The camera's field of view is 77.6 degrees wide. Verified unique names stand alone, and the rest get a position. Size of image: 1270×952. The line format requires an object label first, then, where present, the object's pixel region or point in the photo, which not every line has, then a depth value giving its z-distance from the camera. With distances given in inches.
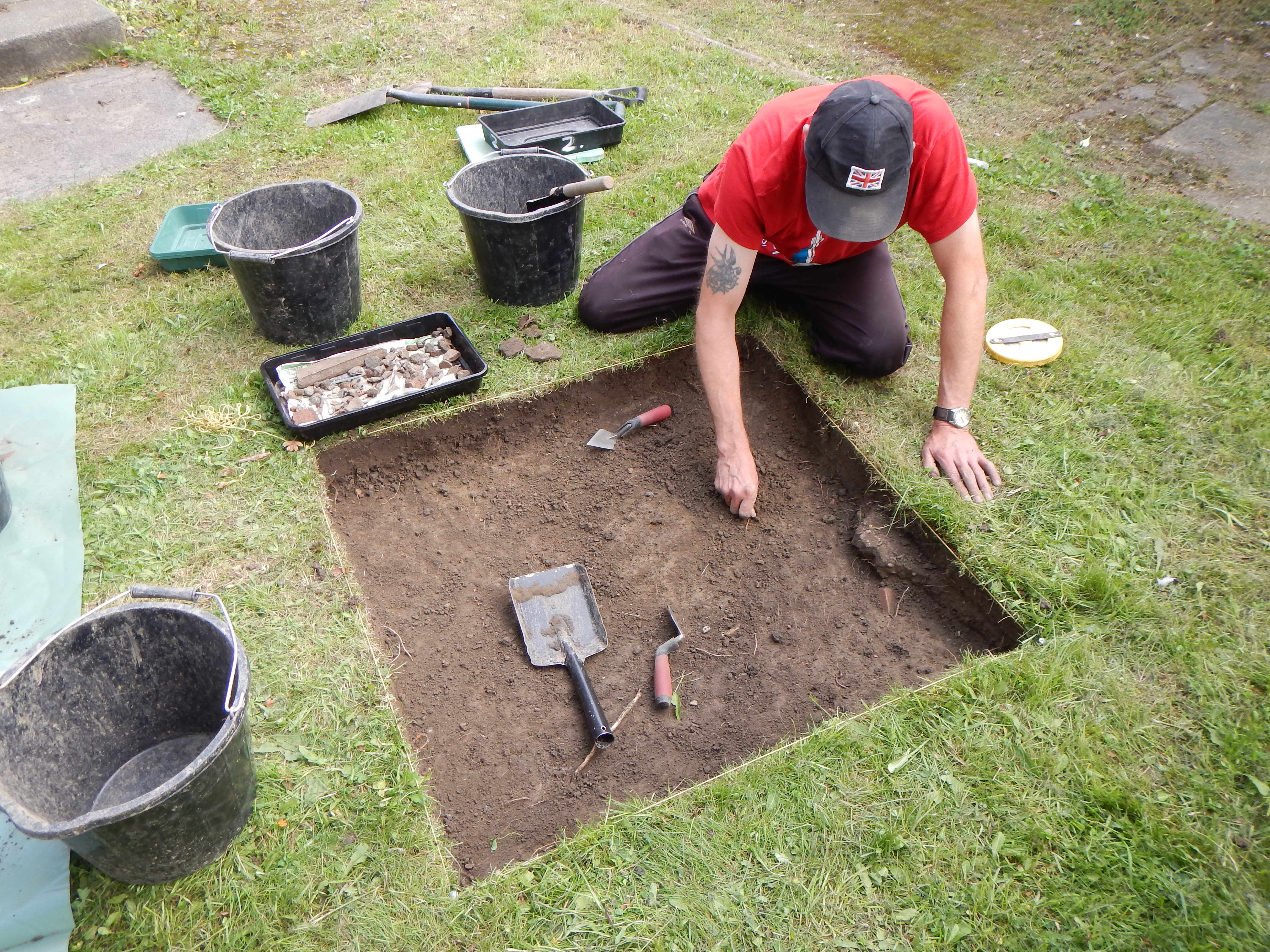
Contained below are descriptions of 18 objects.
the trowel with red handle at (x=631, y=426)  135.8
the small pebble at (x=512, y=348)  145.6
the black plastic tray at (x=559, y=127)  192.5
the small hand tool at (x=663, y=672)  102.0
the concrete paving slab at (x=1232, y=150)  174.7
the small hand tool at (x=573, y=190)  131.9
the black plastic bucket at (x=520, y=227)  142.5
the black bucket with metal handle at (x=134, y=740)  72.2
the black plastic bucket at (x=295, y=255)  133.6
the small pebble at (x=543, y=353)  144.3
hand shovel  107.6
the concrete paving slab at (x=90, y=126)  193.6
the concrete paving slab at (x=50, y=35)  221.8
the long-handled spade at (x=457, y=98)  209.5
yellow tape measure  138.9
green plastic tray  158.6
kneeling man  96.0
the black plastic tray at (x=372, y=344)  127.8
